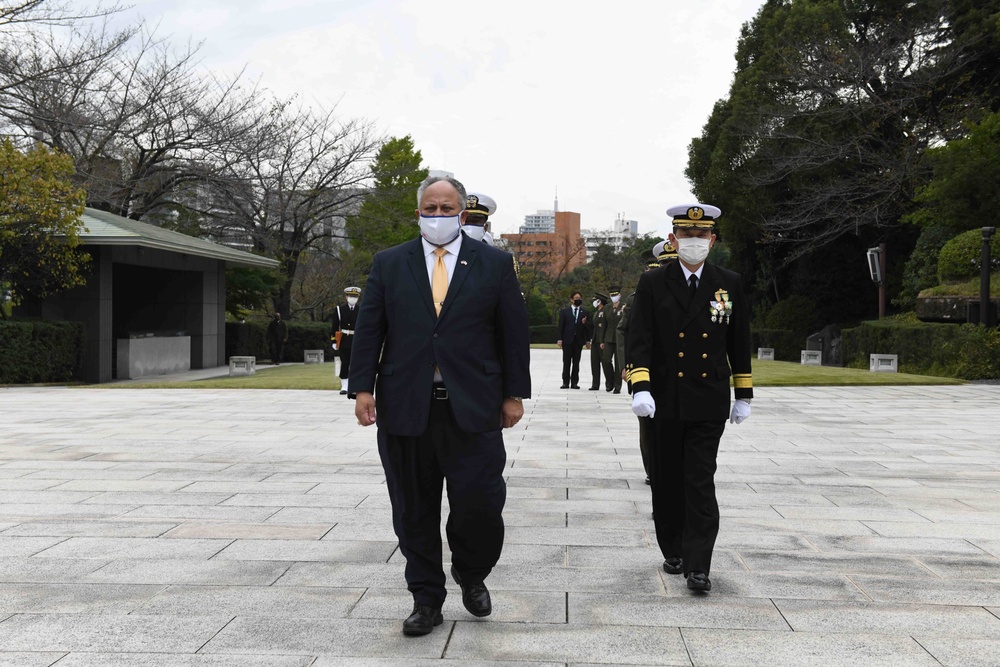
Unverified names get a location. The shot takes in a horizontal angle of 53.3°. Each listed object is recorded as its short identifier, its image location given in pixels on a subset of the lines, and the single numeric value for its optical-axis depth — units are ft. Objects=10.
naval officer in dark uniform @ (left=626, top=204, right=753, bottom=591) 15.10
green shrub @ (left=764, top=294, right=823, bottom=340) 113.91
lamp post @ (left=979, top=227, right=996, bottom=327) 65.41
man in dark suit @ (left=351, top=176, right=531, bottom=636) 13.20
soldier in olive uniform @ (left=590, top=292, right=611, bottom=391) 55.62
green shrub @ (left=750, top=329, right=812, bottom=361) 114.01
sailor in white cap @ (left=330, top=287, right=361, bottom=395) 49.65
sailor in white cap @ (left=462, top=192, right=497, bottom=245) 20.58
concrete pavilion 64.54
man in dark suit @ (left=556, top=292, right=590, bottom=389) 57.16
